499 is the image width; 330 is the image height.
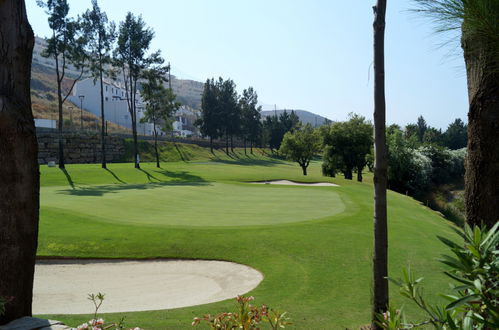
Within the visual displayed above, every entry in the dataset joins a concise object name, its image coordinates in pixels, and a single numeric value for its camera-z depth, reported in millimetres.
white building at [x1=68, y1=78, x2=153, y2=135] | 93250
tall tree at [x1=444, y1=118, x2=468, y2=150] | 103312
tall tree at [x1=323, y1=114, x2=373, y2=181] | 55219
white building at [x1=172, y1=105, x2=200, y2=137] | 138875
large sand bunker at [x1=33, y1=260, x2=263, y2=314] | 9516
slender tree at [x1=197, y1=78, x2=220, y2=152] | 88188
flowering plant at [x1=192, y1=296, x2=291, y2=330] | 3633
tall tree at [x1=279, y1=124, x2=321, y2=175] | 66812
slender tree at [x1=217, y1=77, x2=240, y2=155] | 90188
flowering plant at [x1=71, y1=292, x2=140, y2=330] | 3621
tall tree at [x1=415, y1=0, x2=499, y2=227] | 4345
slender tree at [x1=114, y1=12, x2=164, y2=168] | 47406
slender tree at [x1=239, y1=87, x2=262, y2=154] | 103062
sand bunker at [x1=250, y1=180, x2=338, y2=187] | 37250
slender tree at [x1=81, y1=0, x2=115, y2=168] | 42969
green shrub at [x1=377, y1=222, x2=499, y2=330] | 2197
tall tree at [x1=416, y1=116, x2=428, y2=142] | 128275
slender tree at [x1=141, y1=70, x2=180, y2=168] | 49906
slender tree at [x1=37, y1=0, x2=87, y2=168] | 38938
